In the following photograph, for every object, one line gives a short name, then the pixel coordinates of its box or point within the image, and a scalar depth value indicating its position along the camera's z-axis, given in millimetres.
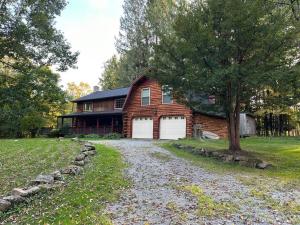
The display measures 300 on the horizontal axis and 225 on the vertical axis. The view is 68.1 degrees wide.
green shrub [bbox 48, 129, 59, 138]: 23329
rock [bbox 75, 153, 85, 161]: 7918
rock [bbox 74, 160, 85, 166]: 7353
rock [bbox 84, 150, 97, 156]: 9052
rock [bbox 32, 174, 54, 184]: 5336
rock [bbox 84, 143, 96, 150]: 10251
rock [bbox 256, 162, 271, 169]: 8250
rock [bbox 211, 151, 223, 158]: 9639
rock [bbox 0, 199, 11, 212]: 4137
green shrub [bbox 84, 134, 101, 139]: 20211
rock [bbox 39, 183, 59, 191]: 5013
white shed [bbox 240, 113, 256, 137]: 19073
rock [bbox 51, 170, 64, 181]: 5782
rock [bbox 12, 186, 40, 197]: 4601
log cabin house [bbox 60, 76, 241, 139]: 17368
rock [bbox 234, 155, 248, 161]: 8868
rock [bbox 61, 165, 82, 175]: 6322
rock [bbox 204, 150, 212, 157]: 10061
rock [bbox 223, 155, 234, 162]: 9113
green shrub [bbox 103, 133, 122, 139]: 19649
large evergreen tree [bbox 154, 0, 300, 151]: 8400
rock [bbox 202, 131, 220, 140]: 16722
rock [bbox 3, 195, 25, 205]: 4346
